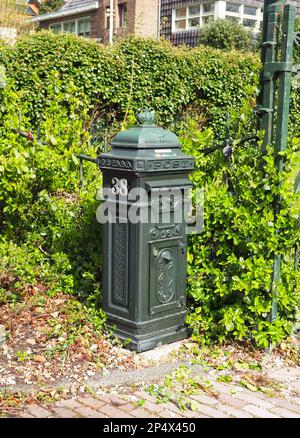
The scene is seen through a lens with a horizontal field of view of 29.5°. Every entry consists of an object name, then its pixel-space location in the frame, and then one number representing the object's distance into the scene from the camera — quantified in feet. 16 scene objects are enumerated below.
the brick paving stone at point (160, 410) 10.13
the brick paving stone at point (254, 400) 10.69
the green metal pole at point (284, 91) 12.49
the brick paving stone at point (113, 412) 10.08
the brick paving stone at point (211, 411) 10.23
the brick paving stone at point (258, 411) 10.26
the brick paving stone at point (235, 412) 10.27
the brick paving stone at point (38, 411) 10.03
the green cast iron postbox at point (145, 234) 12.21
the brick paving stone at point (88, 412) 10.05
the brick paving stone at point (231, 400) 10.69
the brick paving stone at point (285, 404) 10.61
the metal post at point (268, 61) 12.92
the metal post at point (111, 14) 76.18
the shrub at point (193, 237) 12.75
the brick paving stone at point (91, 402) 10.46
